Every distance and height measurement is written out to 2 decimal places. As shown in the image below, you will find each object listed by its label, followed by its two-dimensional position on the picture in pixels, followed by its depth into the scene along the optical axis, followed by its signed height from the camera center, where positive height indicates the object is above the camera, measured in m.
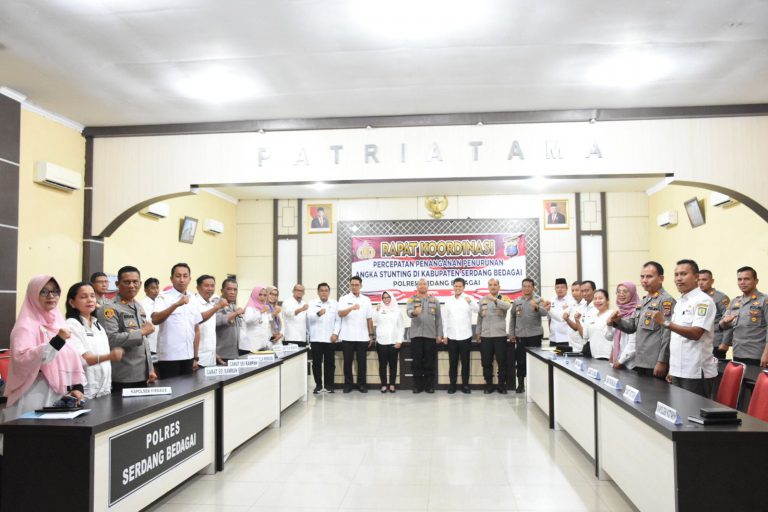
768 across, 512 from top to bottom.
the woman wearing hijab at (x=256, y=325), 6.21 -0.54
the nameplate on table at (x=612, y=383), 3.30 -0.66
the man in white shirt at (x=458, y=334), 7.05 -0.73
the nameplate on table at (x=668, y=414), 2.36 -0.62
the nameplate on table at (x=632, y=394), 2.85 -0.63
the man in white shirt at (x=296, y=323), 7.28 -0.60
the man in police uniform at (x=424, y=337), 7.05 -0.77
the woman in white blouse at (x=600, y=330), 5.14 -0.51
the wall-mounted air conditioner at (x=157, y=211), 6.64 +0.86
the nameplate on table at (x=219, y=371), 3.94 -0.68
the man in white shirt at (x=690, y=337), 3.40 -0.38
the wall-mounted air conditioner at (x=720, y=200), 6.25 +0.92
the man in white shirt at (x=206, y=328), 4.85 -0.45
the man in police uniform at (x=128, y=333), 3.49 -0.34
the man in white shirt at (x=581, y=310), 5.76 -0.36
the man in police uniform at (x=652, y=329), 3.76 -0.36
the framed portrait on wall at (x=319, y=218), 9.46 +1.06
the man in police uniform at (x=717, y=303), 5.45 -0.27
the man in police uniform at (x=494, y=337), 6.96 -0.76
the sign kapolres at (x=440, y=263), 8.90 +0.26
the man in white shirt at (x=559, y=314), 6.89 -0.46
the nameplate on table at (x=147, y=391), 3.07 -0.64
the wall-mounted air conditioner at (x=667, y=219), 7.83 +0.87
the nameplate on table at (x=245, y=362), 4.61 -0.72
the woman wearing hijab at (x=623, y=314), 4.12 -0.30
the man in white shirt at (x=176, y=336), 4.30 -0.46
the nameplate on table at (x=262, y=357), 4.94 -0.75
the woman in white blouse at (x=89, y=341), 3.14 -0.37
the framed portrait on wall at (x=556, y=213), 9.04 +1.09
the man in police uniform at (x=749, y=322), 4.89 -0.41
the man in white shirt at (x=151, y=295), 5.83 -0.18
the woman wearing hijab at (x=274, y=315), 6.58 -0.44
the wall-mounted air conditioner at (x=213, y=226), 8.35 +0.83
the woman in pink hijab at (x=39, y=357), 2.86 -0.42
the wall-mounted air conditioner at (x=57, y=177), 4.84 +0.95
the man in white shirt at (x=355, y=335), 7.13 -0.76
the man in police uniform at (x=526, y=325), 6.91 -0.60
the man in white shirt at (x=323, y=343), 7.16 -0.85
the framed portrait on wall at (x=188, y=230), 7.59 +0.70
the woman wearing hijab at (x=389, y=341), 7.13 -0.83
